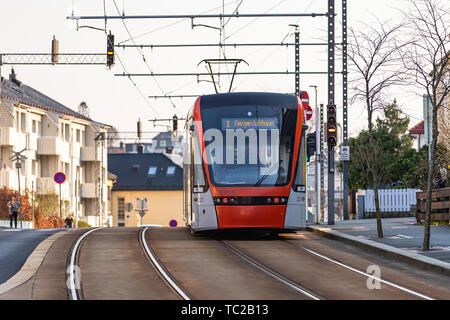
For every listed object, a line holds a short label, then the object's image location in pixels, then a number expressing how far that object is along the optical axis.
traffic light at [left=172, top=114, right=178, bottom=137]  60.31
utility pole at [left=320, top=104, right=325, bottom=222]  41.04
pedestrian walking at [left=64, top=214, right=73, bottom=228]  54.84
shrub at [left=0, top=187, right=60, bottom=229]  56.94
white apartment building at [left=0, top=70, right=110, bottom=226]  64.75
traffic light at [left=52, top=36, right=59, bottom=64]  45.77
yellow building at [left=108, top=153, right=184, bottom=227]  104.31
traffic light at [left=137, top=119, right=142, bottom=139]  80.82
